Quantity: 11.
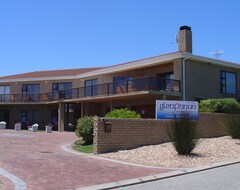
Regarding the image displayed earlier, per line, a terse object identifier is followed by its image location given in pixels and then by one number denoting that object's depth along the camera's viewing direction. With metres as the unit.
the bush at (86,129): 12.83
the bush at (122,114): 13.15
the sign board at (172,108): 12.51
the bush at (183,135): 10.01
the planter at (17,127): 23.13
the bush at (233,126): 13.08
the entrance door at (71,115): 25.06
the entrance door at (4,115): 29.73
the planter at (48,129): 21.83
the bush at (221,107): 15.30
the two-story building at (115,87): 17.88
